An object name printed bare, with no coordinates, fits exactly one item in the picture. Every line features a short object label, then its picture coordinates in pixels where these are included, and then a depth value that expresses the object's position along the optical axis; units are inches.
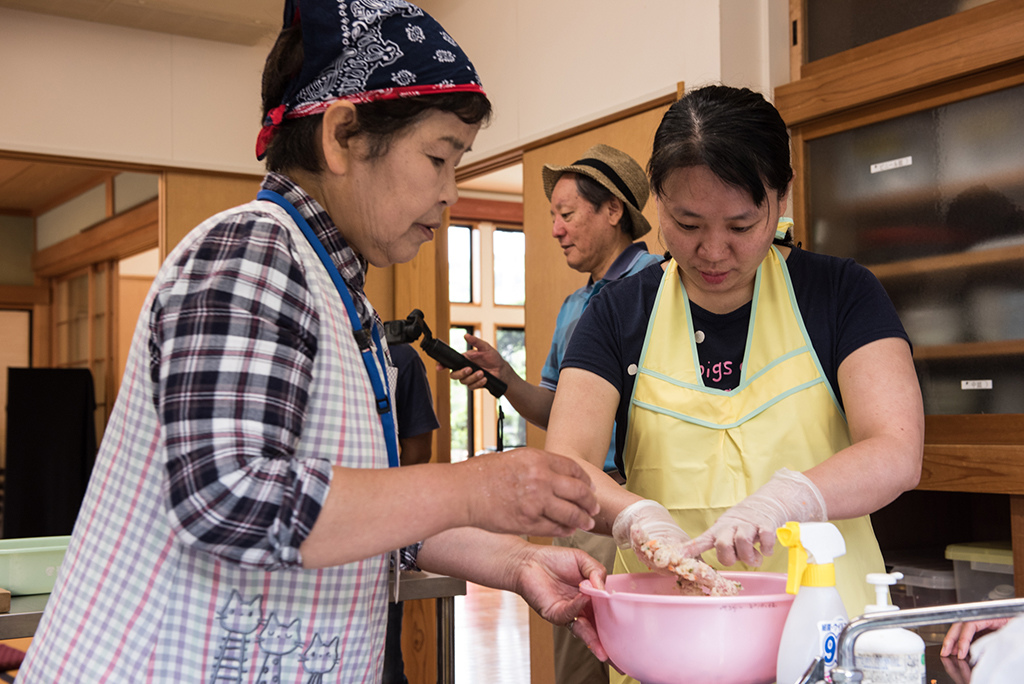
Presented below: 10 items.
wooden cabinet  97.2
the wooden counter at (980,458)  91.2
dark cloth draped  275.7
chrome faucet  33.6
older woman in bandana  32.0
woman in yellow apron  53.9
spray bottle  36.3
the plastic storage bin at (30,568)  83.5
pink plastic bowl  39.3
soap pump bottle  34.1
